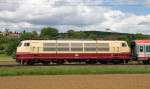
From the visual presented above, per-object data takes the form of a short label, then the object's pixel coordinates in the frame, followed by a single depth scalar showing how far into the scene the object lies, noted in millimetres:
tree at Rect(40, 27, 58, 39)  75545
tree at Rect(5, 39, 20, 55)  61332
